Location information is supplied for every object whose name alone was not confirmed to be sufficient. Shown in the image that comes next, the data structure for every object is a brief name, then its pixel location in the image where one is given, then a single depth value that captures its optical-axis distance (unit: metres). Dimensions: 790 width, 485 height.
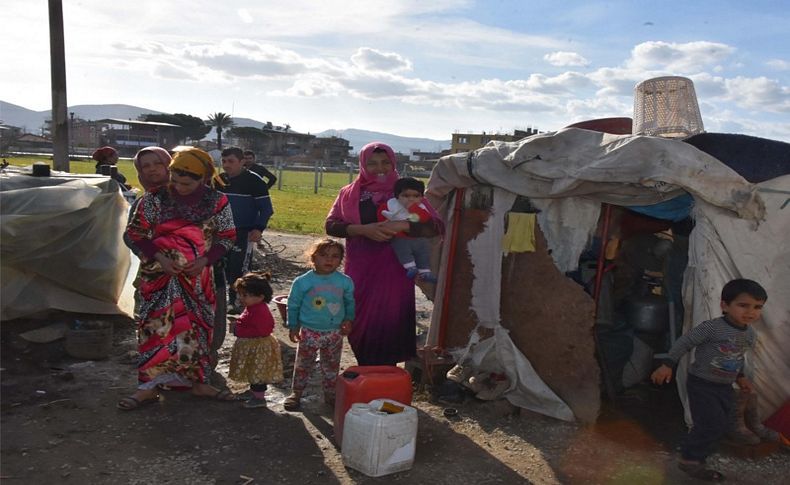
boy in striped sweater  3.64
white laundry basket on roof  5.25
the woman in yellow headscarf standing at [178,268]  4.16
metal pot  4.78
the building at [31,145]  56.50
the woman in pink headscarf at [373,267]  4.29
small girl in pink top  4.34
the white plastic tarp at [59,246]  5.05
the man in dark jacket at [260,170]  8.05
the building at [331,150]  71.14
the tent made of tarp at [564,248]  4.06
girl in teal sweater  4.13
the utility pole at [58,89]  9.15
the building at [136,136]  62.00
